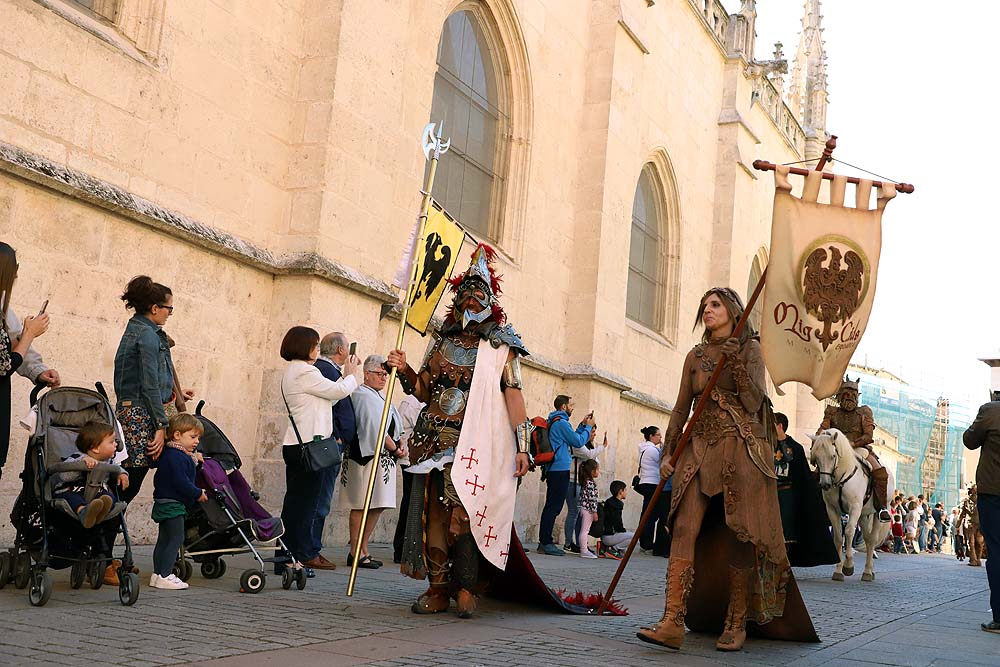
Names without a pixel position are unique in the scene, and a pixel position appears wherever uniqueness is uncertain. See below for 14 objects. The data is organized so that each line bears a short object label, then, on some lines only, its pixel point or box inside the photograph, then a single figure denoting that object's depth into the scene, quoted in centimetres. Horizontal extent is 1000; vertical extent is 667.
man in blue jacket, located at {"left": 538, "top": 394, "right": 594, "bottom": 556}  1290
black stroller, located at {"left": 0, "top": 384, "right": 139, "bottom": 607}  592
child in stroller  590
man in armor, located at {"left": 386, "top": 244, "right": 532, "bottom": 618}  641
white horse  1225
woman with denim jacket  652
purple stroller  679
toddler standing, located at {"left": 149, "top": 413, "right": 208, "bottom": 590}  649
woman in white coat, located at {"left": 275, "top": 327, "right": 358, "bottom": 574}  739
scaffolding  5069
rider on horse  1273
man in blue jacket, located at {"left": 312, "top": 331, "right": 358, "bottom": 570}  834
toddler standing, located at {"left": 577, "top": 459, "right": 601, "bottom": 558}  1371
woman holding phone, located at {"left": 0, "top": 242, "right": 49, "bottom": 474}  577
